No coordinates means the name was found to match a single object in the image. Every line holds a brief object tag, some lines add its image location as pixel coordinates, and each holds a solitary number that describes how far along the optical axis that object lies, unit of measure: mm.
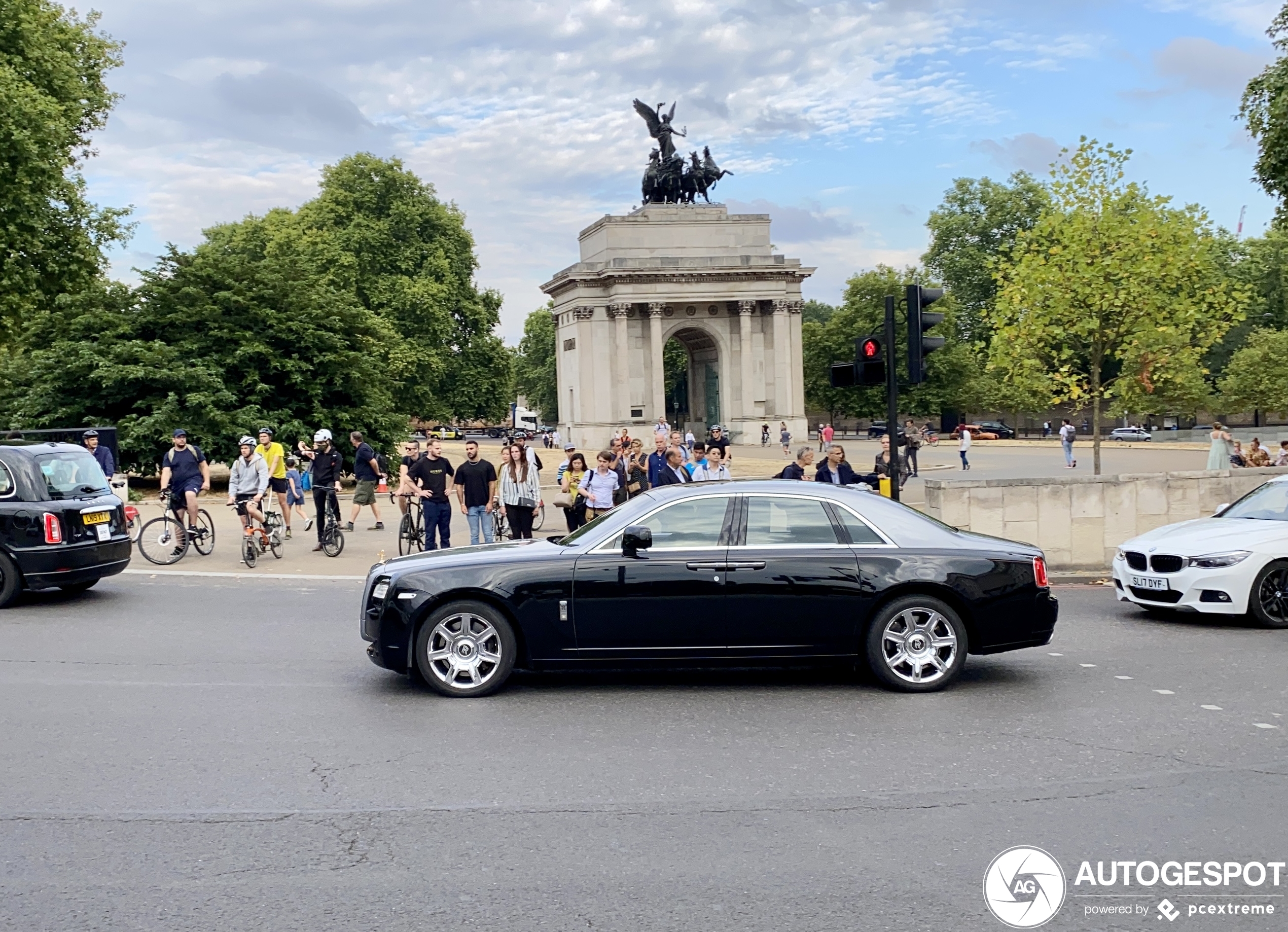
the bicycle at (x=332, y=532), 18703
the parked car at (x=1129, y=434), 75688
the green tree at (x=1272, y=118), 28438
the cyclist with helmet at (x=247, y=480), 17750
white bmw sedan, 11953
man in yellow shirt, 19312
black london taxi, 13500
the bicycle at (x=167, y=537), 17781
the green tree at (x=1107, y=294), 26688
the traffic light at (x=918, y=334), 15094
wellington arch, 66938
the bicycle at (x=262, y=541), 17484
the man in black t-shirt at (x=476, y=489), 16719
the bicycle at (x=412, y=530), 18677
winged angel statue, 67875
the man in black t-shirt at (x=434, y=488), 16922
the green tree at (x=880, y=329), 83438
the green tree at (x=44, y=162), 35031
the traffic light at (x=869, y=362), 15289
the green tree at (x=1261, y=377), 75062
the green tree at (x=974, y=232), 93938
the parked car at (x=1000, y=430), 87125
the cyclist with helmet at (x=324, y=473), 18547
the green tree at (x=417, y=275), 65312
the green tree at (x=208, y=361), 29391
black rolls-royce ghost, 8797
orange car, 84000
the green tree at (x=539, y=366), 121062
